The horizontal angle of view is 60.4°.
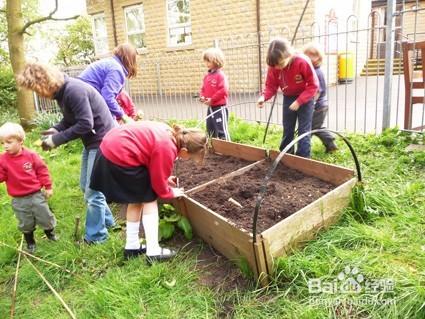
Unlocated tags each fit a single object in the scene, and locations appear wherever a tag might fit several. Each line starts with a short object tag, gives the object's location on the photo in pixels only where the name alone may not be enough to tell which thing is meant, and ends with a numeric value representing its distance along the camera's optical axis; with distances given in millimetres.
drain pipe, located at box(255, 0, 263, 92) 10383
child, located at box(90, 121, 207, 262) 2566
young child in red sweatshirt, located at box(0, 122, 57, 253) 2940
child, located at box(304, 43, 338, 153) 4375
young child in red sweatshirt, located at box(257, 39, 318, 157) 3588
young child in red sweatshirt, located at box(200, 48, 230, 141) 5023
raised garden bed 2377
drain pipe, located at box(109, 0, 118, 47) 15016
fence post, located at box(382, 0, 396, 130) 4555
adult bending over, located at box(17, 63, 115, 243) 2748
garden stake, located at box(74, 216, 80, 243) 3259
